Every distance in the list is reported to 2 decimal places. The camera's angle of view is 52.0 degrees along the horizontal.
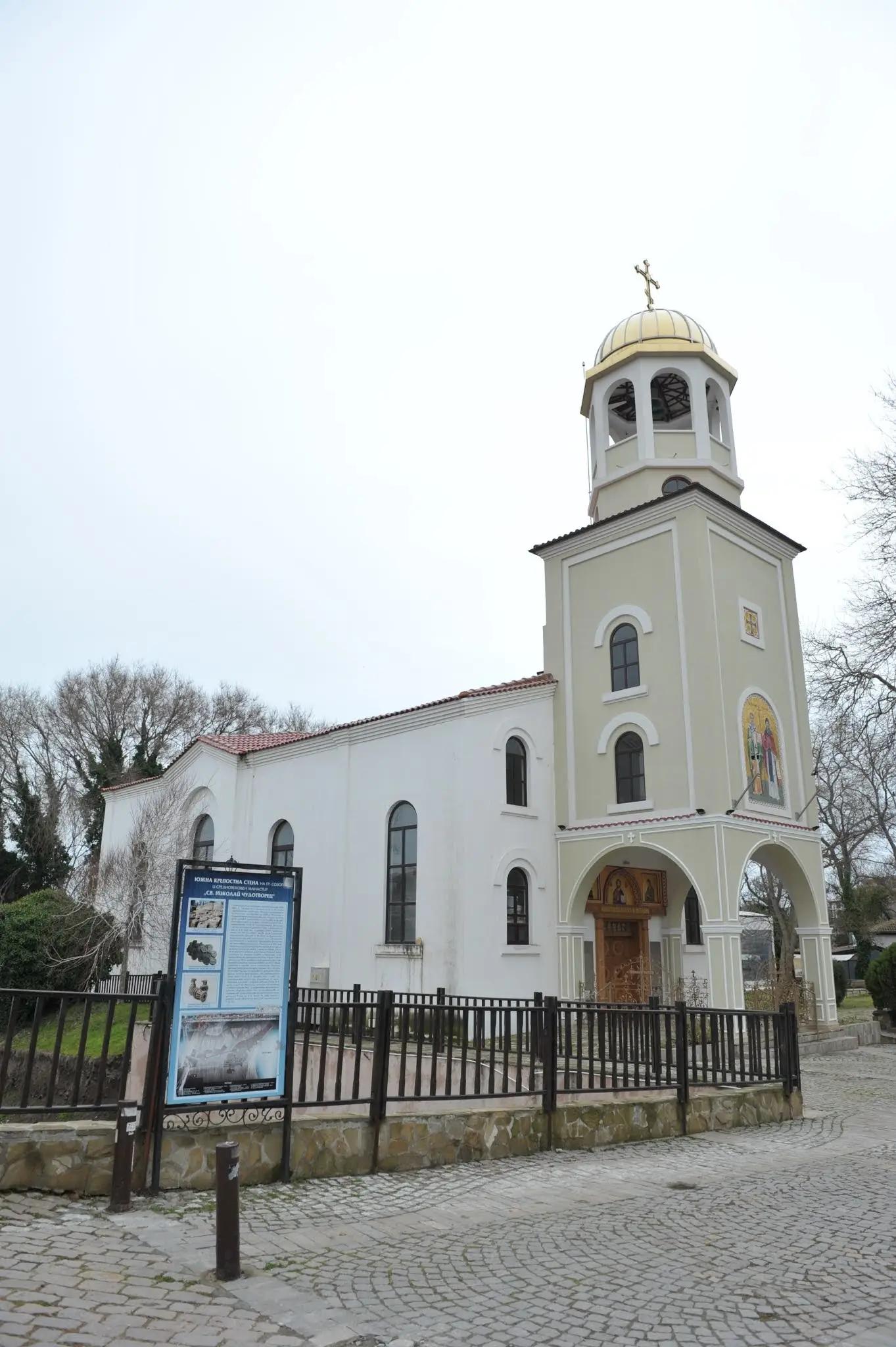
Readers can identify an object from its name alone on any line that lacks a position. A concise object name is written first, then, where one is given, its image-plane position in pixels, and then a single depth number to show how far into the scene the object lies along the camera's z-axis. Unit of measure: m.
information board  6.41
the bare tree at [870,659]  17.69
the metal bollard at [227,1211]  4.87
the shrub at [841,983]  33.42
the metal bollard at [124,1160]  5.95
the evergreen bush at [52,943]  23.72
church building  18.05
